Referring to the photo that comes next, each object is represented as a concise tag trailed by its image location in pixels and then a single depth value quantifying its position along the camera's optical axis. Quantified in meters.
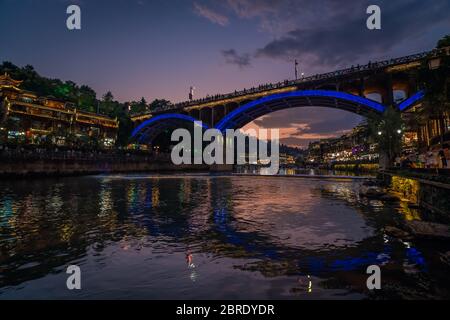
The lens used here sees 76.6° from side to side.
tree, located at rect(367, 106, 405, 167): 40.81
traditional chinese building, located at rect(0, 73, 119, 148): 60.41
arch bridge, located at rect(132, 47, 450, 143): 51.72
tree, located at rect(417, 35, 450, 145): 17.21
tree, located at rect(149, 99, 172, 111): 145.75
